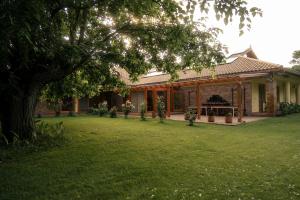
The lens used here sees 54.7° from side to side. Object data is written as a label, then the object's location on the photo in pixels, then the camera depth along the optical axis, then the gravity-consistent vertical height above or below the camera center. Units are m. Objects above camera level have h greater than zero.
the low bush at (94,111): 22.18 -0.22
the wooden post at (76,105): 23.78 +0.27
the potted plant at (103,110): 20.92 -0.13
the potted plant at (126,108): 18.72 +0.01
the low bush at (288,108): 17.19 -0.01
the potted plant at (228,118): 14.03 -0.49
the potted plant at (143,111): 16.87 -0.17
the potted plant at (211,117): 14.78 -0.46
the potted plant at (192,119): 13.71 -0.52
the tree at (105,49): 7.14 +1.89
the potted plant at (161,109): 15.73 -0.05
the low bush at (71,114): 21.46 -0.43
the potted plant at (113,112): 19.19 -0.29
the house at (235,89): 16.78 +1.35
